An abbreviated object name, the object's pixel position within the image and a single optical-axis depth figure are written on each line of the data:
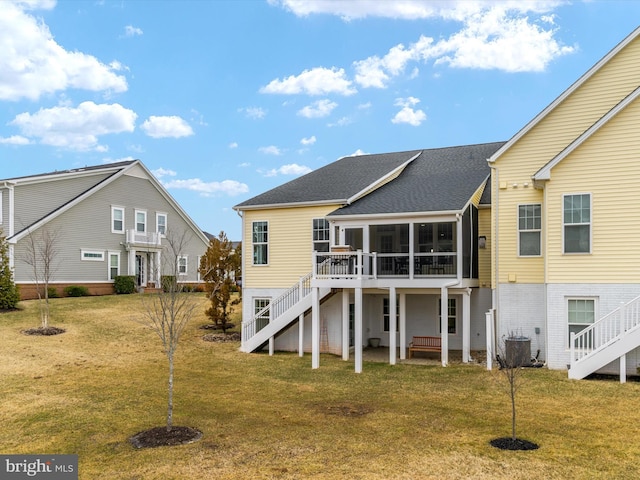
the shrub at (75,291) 29.49
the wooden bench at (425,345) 18.28
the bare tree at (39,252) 27.56
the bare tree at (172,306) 10.12
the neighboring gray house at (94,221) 28.17
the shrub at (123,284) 32.38
